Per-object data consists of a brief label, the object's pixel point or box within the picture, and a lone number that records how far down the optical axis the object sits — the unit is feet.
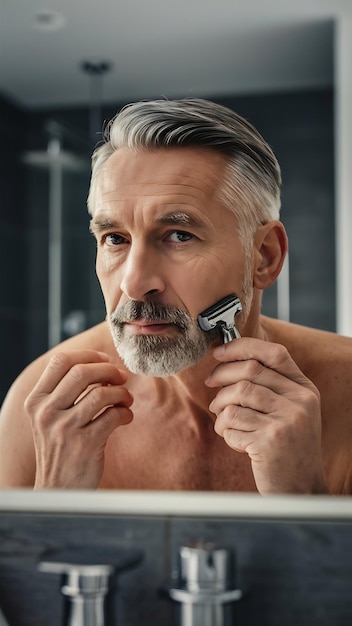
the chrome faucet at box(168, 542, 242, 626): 1.81
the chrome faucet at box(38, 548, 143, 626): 1.87
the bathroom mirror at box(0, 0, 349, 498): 2.20
